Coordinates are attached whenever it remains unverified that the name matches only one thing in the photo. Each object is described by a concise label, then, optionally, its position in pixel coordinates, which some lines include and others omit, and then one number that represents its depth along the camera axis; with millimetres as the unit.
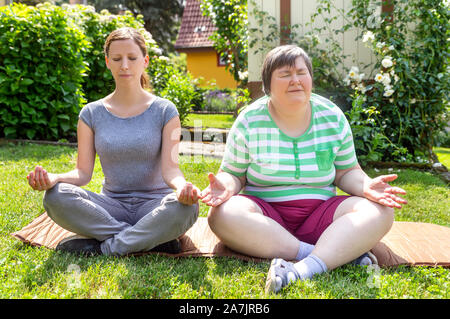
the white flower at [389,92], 4965
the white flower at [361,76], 5172
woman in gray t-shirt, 2254
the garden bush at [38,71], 5457
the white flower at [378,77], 5020
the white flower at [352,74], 5199
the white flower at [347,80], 5258
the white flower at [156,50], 7523
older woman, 2203
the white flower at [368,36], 5082
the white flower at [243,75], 7087
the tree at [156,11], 21125
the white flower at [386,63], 4848
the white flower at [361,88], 5068
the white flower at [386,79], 4973
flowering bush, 4973
